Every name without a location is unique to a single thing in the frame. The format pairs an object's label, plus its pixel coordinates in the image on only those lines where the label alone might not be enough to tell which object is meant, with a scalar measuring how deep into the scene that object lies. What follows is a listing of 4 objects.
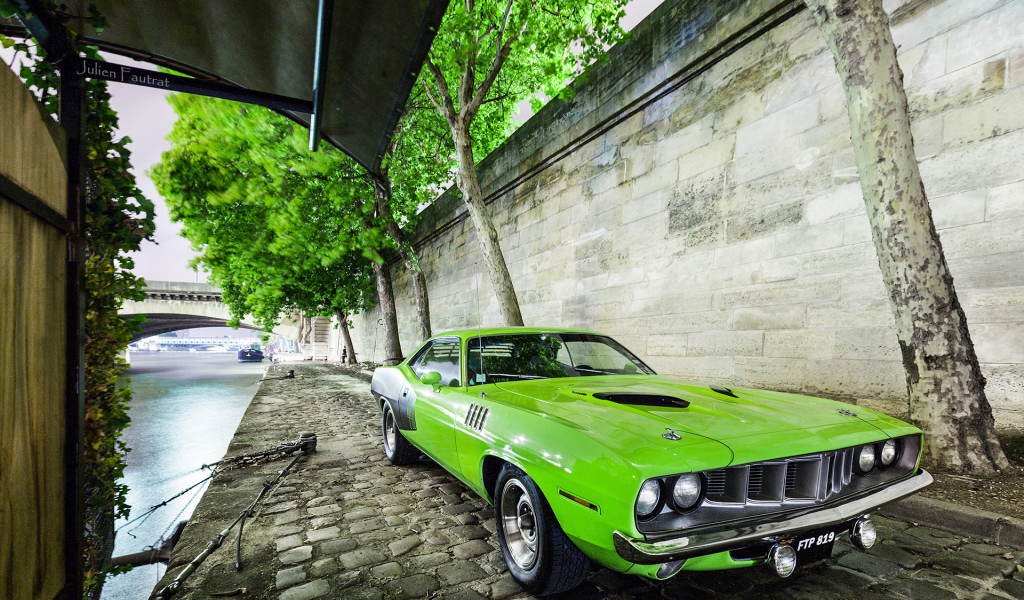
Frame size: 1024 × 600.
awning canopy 2.75
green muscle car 1.77
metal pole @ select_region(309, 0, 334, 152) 2.61
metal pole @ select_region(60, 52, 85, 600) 1.94
